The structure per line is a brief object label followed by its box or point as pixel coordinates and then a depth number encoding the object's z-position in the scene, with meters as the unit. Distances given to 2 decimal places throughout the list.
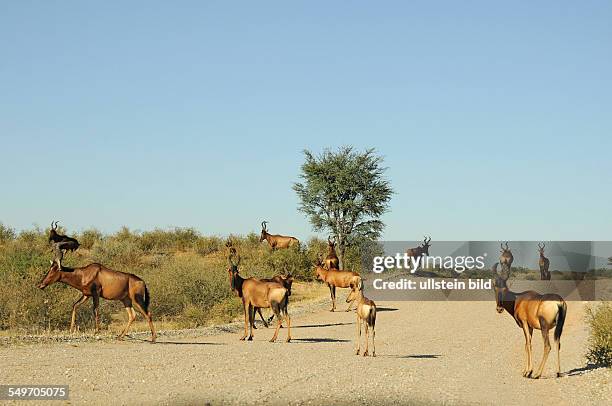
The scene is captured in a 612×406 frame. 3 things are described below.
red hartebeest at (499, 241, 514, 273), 44.58
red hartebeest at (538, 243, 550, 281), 48.88
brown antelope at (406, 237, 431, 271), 53.56
